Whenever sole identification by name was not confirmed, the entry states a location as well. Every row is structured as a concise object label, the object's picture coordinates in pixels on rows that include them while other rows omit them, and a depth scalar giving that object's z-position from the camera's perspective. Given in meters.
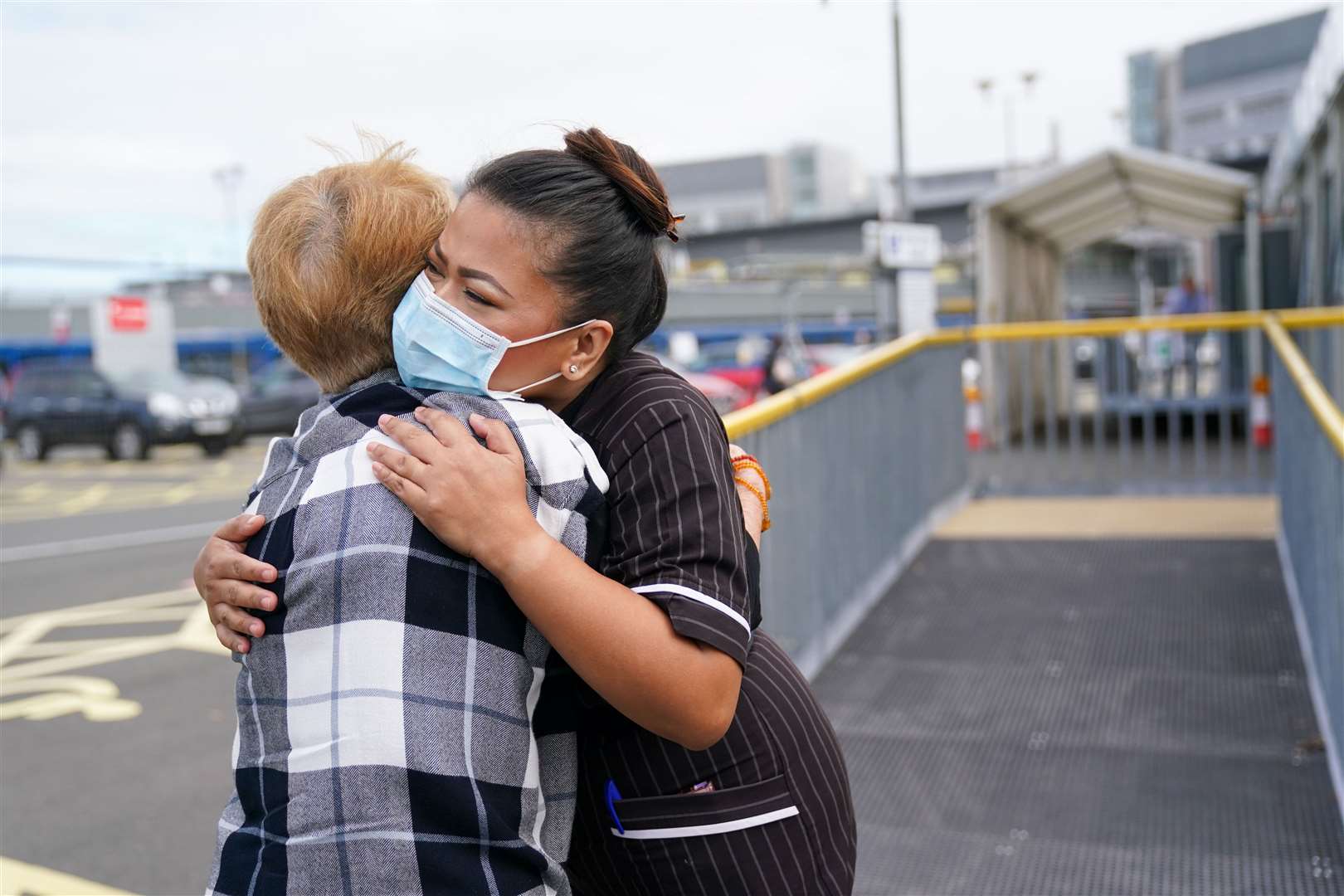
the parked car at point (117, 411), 20.91
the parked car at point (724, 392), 22.53
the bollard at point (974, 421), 10.67
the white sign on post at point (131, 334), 23.88
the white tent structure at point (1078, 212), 13.66
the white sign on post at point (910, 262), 9.80
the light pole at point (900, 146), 13.48
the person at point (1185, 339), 10.78
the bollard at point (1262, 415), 9.96
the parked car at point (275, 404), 22.86
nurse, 1.23
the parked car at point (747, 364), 19.89
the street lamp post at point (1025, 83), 26.56
